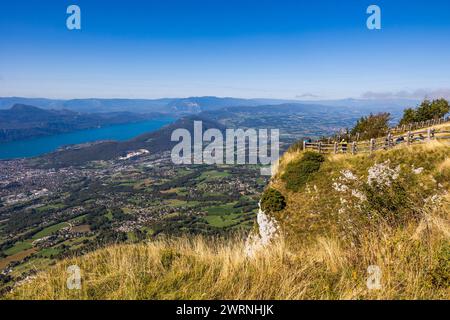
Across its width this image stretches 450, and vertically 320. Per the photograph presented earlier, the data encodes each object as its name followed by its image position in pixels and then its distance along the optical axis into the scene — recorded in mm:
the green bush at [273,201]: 16672
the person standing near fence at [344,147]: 20216
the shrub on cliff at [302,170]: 17750
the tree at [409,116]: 44438
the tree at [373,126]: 30891
